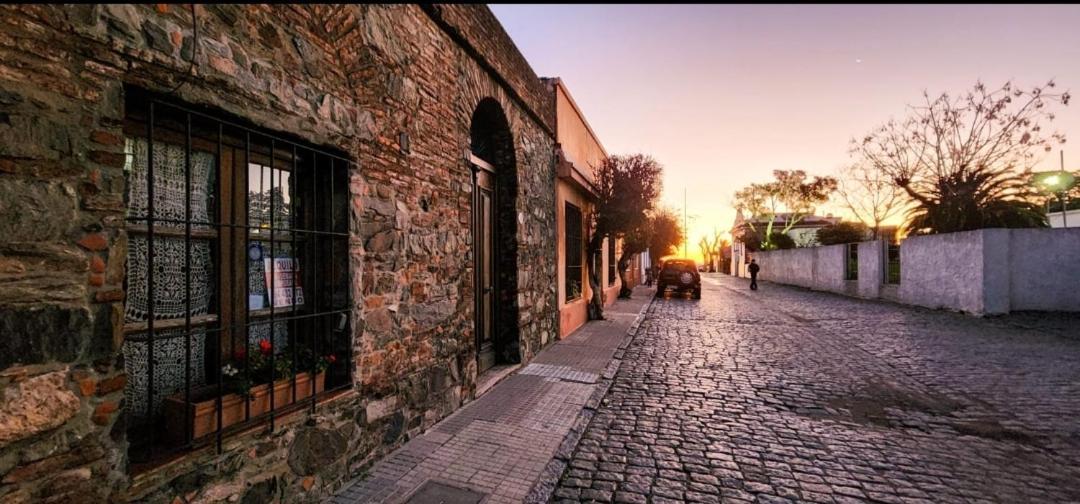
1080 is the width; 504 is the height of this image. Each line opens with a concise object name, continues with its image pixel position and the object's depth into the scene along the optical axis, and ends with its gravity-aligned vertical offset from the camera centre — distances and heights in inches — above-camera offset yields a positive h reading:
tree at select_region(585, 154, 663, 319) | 440.8 +56.2
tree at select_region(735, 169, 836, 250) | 1385.3 +186.6
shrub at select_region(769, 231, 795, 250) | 1389.0 +40.5
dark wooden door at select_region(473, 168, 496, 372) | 242.7 -4.9
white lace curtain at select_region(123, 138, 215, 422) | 92.0 -3.4
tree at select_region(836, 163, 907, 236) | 936.1 +100.3
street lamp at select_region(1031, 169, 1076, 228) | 611.8 +103.8
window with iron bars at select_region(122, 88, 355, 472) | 92.4 -4.3
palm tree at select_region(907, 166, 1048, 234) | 571.8 +63.7
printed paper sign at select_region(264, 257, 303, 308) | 122.2 -6.3
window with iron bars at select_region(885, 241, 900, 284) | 611.0 -13.1
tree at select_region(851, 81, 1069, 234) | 572.1 +84.2
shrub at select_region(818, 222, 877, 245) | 988.7 +45.3
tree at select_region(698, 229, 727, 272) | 2436.5 +26.3
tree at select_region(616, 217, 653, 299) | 548.3 +13.0
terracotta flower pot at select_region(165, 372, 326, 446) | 94.3 -33.3
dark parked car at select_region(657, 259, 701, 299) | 739.4 -36.3
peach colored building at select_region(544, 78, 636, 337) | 357.4 +51.3
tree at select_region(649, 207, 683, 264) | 882.8 +49.3
